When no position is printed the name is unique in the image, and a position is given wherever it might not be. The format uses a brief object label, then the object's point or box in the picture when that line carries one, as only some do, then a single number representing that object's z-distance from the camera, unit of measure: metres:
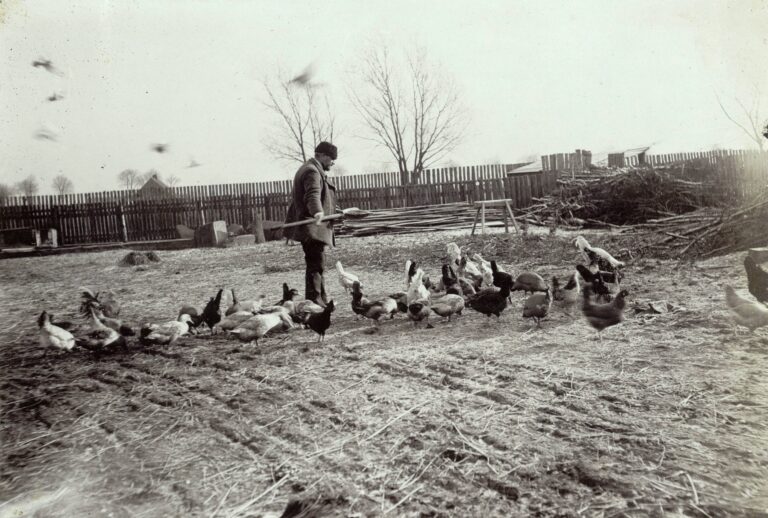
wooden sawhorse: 12.62
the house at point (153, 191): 27.84
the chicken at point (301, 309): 5.64
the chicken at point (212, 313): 5.72
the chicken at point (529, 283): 6.03
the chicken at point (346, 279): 7.06
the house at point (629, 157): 19.90
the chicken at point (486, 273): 7.09
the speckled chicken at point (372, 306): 5.72
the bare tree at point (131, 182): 31.11
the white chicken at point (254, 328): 5.03
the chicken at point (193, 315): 5.79
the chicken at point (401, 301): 6.05
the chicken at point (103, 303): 6.31
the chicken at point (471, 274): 7.05
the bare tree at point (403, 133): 30.83
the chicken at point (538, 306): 5.19
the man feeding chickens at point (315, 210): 6.27
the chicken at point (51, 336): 4.92
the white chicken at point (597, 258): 6.73
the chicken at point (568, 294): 5.67
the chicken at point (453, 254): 8.01
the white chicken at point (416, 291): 5.90
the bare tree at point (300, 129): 30.50
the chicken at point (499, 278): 5.67
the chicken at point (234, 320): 5.52
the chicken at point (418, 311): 5.59
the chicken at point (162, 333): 5.13
